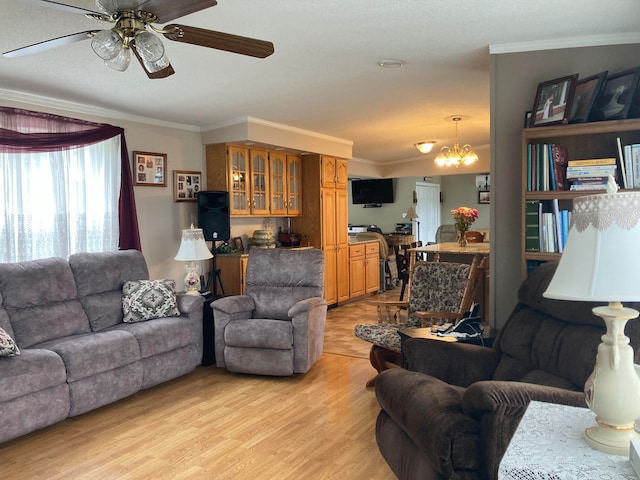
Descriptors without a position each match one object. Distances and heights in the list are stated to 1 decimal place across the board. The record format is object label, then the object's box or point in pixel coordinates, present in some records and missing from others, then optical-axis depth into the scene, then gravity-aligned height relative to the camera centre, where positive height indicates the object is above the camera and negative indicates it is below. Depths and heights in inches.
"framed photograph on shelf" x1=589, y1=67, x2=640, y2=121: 104.7 +27.9
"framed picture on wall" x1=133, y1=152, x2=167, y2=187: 191.2 +24.9
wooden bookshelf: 106.0 +19.2
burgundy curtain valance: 147.3 +31.3
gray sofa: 112.7 -30.6
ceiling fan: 73.7 +33.3
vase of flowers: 228.1 +1.5
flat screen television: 444.1 +31.6
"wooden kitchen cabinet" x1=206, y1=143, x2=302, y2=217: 214.1 +23.2
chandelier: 243.1 +34.2
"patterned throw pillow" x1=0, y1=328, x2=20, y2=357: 111.0 -27.0
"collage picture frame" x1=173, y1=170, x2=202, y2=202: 206.8 +19.2
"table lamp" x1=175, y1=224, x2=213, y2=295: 169.9 -8.7
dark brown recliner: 62.8 -27.0
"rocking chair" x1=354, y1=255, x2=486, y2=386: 137.7 -24.5
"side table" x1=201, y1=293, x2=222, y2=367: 163.6 -37.3
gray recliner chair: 150.5 -30.5
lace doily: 44.5 -23.5
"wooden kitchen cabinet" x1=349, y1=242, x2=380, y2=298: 275.0 -26.6
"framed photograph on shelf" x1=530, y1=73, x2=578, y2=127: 110.3 +28.6
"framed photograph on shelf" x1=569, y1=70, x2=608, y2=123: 107.4 +28.7
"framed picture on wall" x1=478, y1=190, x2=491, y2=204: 459.5 +25.1
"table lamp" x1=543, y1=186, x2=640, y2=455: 46.5 -6.9
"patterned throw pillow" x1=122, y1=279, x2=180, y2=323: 152.6 -23.4
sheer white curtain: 151.4 +10.2
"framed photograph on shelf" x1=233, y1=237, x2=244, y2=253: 227.8 -8.2
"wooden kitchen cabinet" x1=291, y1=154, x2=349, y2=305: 253.4 +3.4
